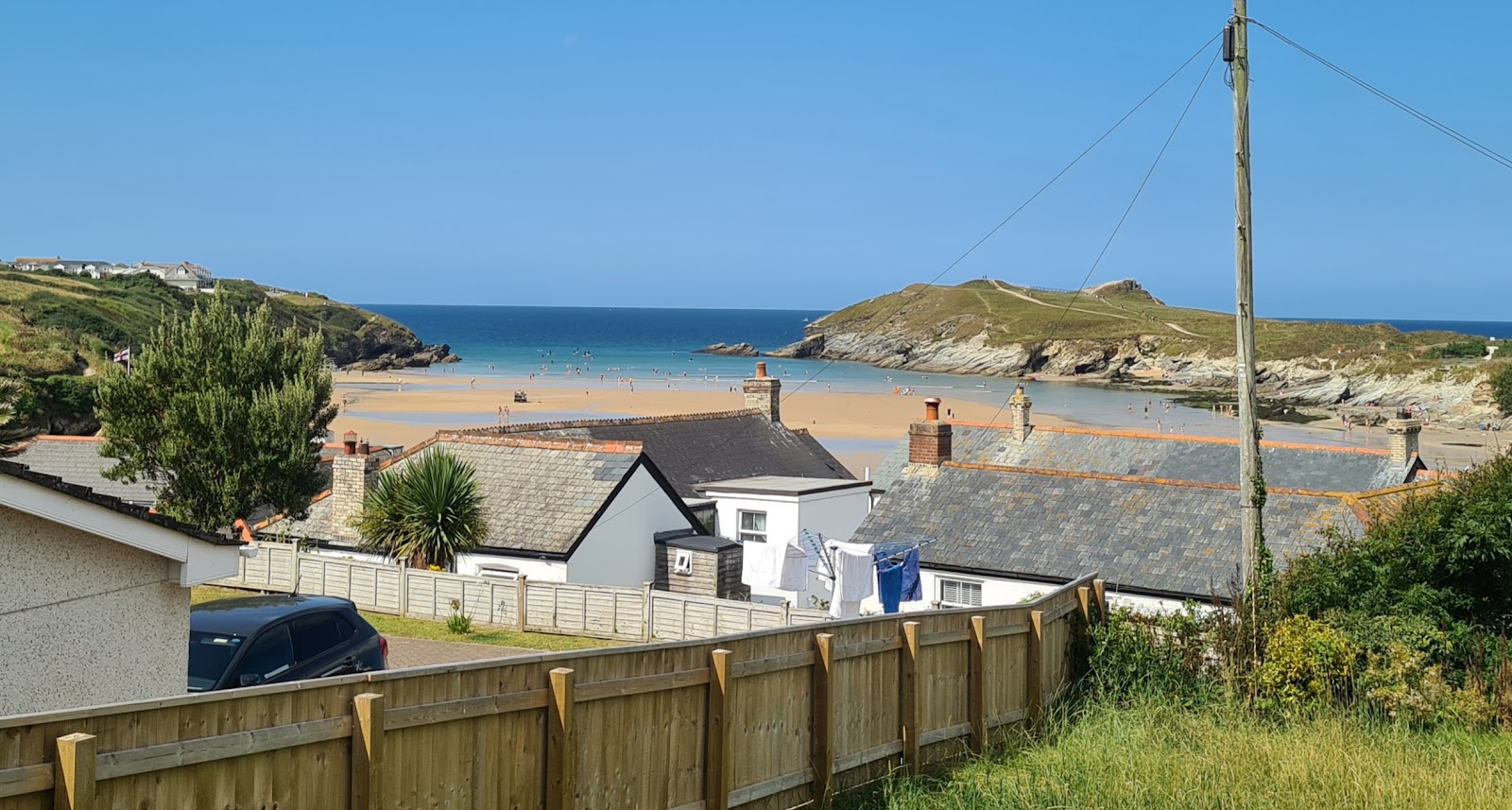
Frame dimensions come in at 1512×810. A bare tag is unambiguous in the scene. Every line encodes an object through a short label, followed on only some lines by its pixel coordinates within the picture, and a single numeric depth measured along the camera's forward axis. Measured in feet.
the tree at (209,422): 96.27
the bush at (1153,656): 41.42
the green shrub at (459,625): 83.05
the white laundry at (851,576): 88.38
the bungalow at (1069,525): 81.20
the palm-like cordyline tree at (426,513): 91.71
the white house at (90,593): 36.88
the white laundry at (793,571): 92.73
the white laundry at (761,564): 98.12
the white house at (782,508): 109.50
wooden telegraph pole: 49.19
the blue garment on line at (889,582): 87.86
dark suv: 45.09
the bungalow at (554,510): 96.02
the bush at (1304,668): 39.70
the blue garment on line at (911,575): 89.04
